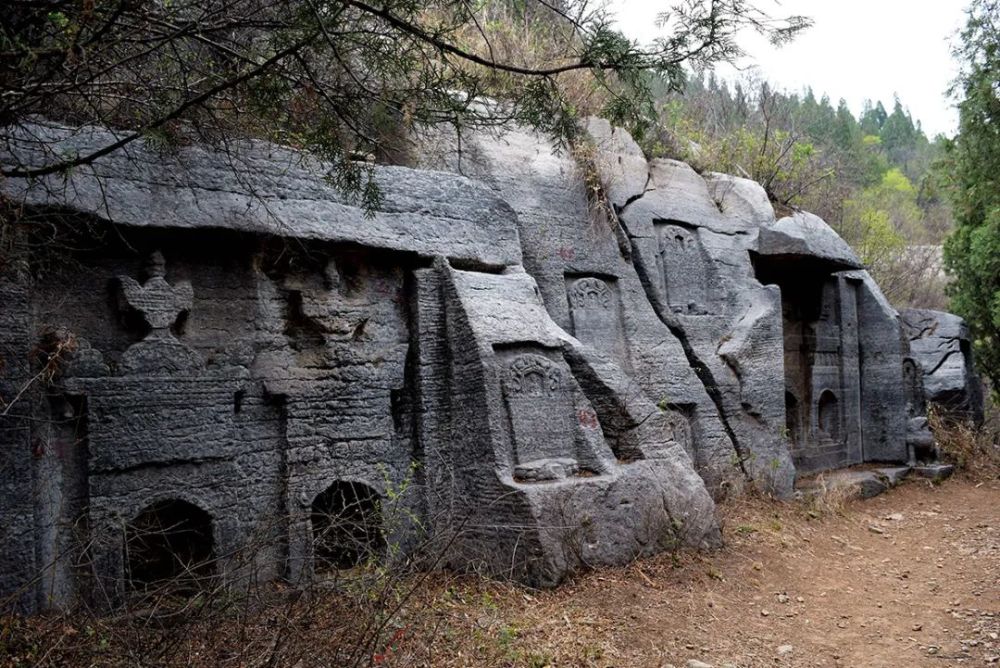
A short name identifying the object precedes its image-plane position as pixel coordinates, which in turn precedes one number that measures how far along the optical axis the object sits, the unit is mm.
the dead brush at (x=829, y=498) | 9000
